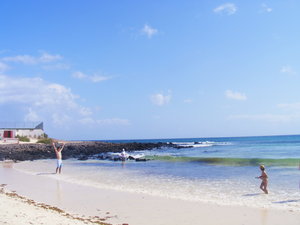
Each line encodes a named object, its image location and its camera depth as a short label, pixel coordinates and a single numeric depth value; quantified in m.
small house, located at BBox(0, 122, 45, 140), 60.22
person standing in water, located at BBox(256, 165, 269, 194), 13.15
